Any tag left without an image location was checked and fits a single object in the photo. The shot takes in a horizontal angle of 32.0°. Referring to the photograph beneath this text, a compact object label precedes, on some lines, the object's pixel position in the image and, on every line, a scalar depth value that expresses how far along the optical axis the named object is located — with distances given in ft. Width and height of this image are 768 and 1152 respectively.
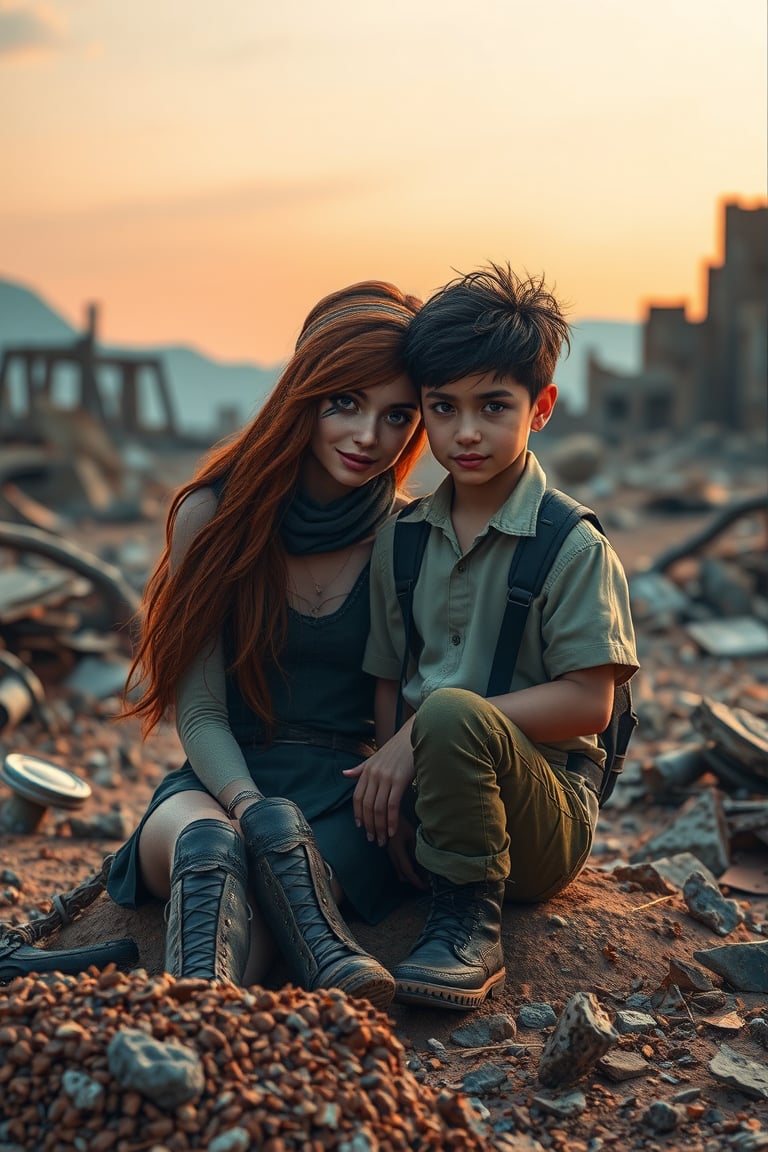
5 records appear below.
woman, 10.69
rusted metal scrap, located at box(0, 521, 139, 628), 22.71
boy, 9.59
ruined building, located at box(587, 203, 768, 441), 84.28
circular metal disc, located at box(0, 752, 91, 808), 14.40
